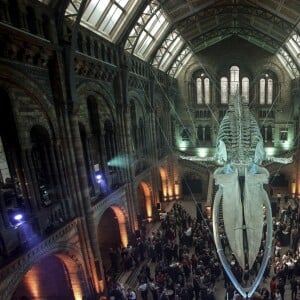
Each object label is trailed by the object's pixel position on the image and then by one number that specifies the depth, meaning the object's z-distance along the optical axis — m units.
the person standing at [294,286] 10.69
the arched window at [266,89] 27.79
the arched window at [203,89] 28.95
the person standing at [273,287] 10.53
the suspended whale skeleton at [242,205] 7.87
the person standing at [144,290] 11.37
